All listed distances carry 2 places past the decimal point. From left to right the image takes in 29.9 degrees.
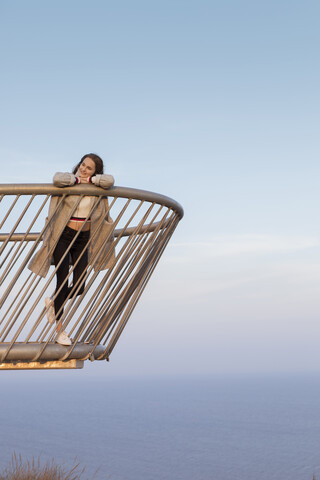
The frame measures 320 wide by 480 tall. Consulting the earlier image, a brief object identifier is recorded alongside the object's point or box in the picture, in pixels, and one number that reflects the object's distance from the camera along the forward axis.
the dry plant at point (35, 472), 8.27
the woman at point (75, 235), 4.72
